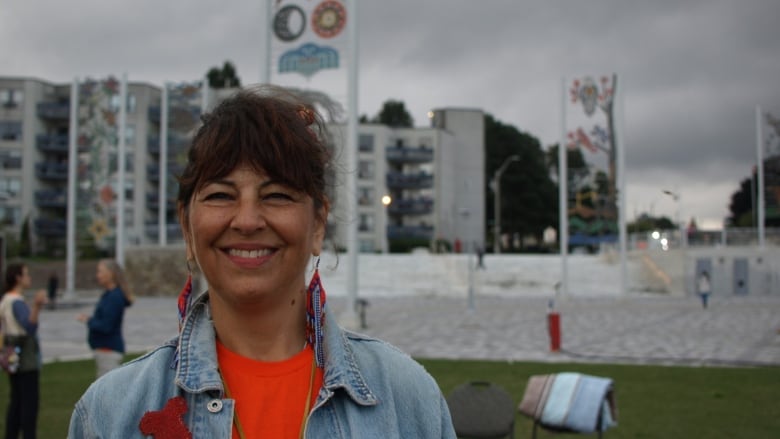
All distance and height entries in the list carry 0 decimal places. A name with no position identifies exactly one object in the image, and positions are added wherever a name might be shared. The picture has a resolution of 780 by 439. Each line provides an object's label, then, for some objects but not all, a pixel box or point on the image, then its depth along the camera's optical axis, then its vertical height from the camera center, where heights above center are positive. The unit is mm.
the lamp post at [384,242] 74569 +1016
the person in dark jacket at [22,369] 7773 -1212
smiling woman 1760 -231
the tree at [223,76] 86688 +19974
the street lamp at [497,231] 66094 +1899
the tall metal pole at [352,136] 18422 +2808
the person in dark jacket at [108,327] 8430 -851
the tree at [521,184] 86250 +7812
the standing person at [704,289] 31312 -1413
